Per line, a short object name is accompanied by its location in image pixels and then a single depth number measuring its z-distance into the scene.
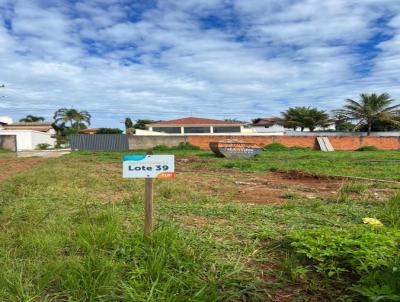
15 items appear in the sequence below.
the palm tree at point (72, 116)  64.88
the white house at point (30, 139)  41.16
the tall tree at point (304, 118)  47.34
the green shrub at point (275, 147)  31.80
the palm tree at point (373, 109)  40.44
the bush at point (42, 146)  44.76
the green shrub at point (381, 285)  2.48
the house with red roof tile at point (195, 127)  51.88
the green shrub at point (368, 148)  32.83
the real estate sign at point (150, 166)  3.90
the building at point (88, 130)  66.90
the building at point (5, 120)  69.19
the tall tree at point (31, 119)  81.81
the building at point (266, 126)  52.83
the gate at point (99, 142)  35.16
